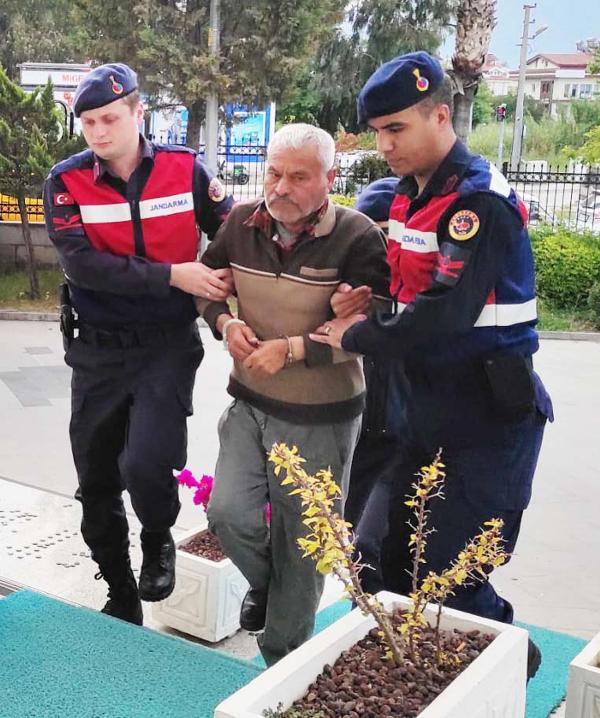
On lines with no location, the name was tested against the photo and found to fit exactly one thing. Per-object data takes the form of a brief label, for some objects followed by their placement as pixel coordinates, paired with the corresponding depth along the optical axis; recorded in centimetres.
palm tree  1252
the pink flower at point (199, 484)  365
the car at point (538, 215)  1316
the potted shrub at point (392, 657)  202
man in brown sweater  268
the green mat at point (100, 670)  280
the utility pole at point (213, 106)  1466
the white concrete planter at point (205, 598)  338
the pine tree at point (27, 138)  1029
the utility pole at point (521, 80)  2872
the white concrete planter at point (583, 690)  235
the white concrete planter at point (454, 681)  195
